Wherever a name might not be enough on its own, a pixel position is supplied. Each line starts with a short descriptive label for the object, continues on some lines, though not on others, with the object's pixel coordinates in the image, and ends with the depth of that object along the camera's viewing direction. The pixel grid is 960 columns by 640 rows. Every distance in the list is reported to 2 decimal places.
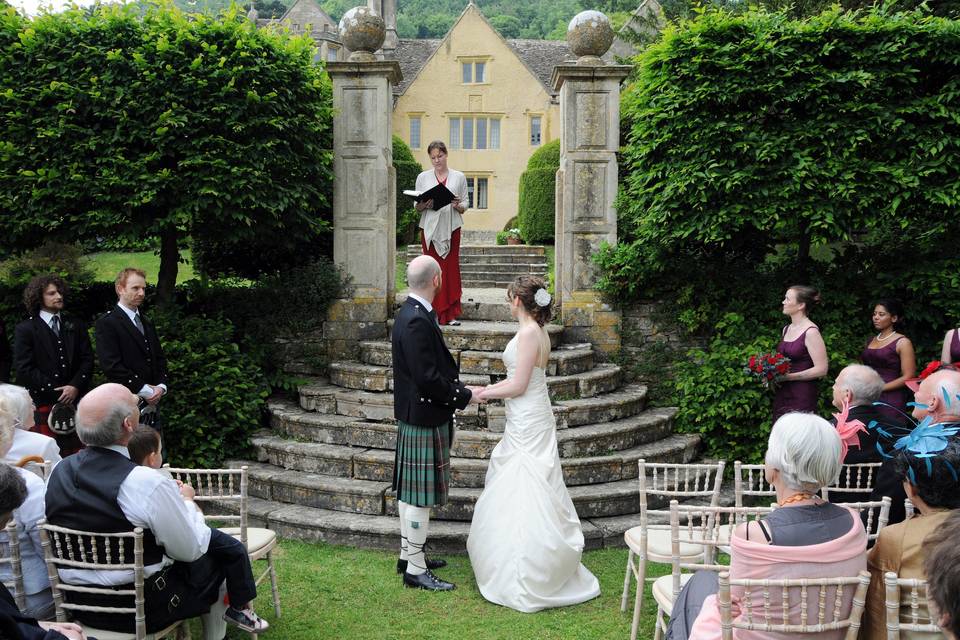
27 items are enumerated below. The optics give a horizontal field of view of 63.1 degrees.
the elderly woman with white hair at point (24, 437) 4.38
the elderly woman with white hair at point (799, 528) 3.11
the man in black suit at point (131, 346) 6.23
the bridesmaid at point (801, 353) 6.75
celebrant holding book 8.52
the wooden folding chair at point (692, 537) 3.91
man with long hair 6.61
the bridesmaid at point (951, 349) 6.28
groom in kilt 5.43
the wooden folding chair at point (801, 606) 3.08
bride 5.27
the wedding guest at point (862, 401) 5.16
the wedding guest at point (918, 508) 3.09
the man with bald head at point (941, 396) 4.33
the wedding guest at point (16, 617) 2.73
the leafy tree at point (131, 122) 7.46
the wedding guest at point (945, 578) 2.02
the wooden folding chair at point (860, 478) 4.87
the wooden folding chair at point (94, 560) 3.56
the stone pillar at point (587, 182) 8.73
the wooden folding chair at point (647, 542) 4.70
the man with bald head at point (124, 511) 3.64
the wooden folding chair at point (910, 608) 2.88
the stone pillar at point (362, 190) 8.79
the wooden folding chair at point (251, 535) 4.55
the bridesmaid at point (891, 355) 6.84
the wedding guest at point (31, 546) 3.79
